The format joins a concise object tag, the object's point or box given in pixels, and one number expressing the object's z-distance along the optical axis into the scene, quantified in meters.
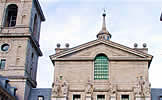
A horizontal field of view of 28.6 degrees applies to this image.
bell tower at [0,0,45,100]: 42.47
